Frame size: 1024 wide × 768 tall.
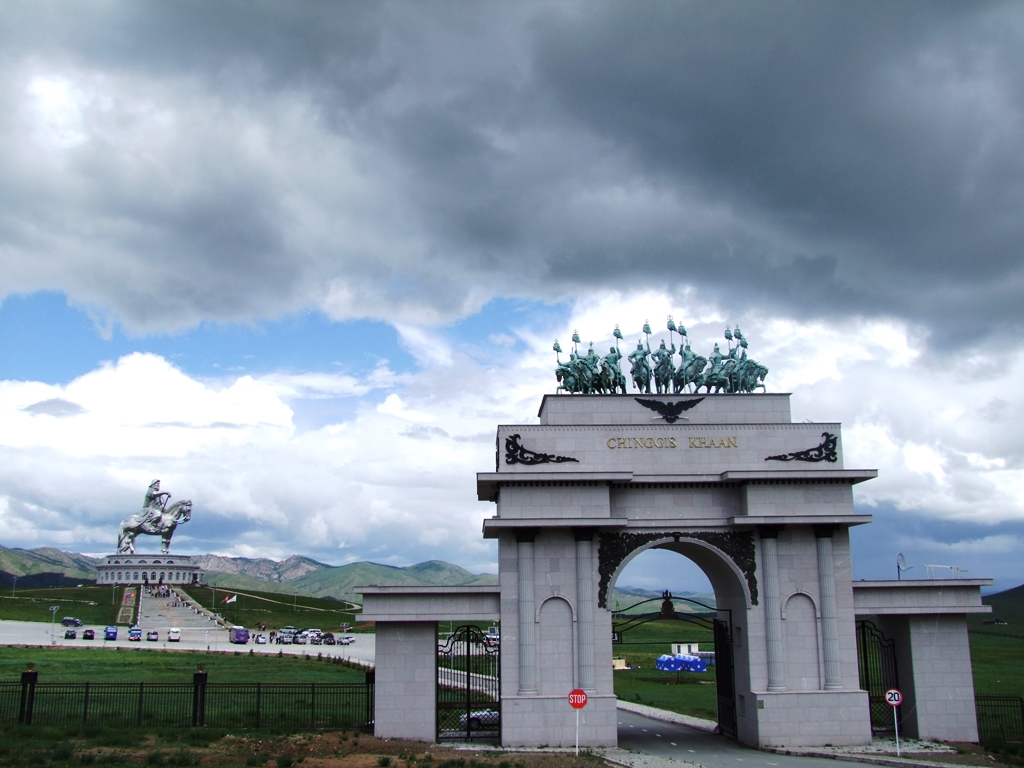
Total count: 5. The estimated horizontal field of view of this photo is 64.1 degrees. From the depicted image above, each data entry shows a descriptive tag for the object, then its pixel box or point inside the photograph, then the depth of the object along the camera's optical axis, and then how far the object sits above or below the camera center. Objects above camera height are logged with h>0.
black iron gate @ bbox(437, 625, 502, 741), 29.59 -5.22
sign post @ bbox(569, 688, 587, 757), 26.91 -4.12
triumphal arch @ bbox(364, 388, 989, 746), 29.00 -0.57
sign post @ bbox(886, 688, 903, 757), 27.11 -4.16
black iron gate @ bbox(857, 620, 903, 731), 31.27 -3.97
